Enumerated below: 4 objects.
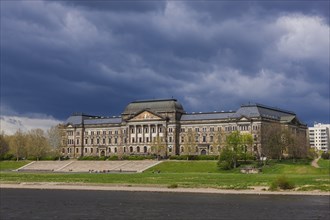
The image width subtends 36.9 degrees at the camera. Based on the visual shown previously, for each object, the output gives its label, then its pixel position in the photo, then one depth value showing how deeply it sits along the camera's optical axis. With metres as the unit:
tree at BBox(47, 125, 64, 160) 190.12
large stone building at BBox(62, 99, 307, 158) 170.50
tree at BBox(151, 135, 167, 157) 178.34
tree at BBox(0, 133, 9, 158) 190.62
